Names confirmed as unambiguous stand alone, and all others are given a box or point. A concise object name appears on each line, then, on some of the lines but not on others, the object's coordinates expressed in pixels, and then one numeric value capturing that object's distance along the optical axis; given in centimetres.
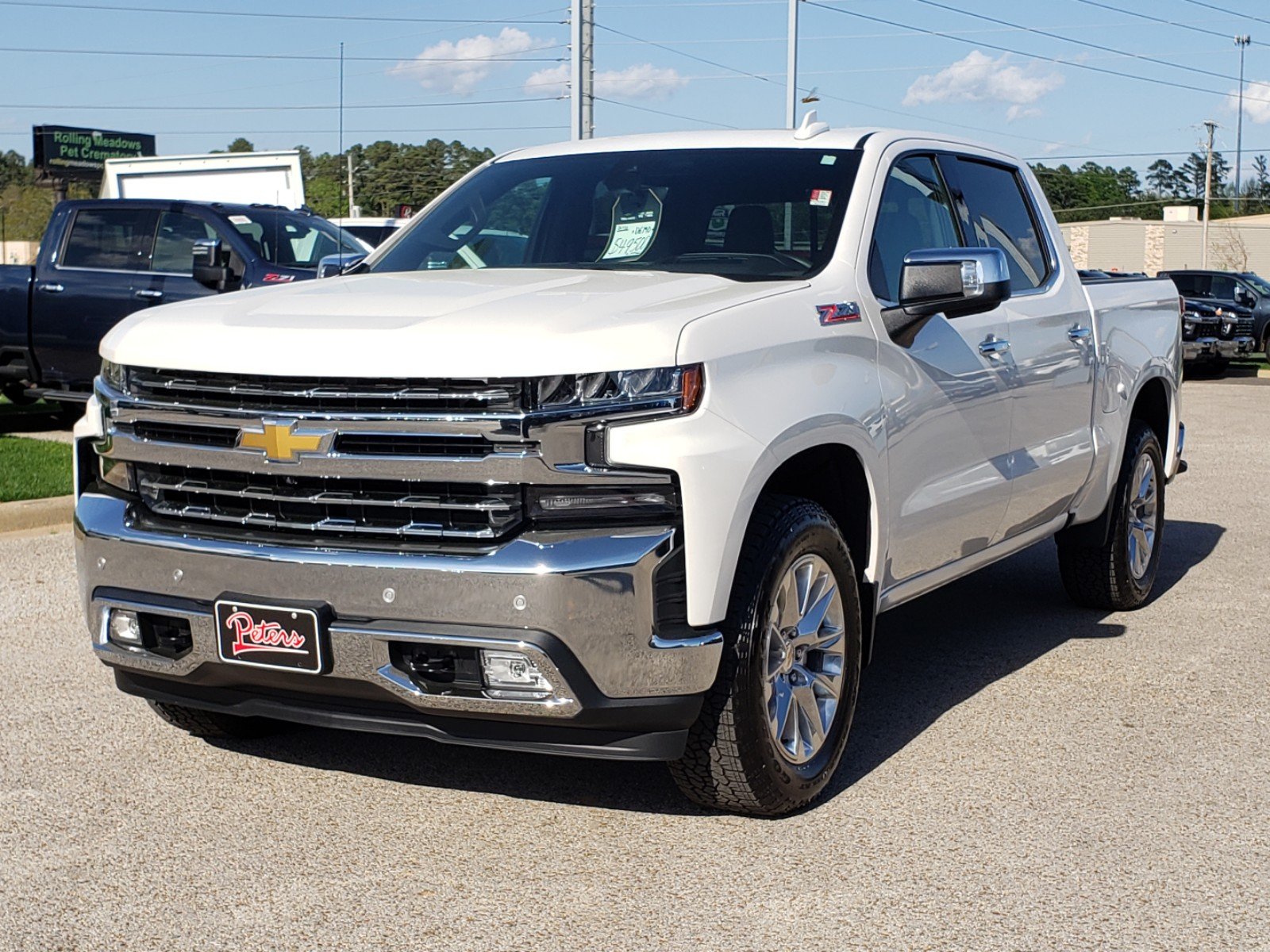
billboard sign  7294
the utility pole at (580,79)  2828
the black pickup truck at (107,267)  1338
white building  8044
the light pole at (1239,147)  11231
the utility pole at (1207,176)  7831
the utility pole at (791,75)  3291
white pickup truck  383
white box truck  2206
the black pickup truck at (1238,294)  2708
